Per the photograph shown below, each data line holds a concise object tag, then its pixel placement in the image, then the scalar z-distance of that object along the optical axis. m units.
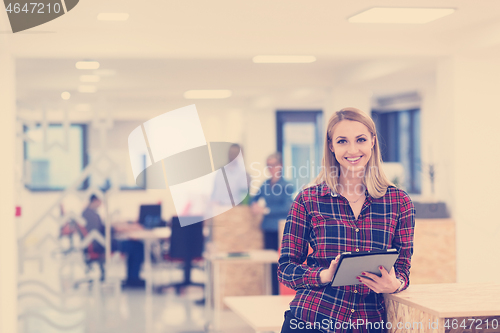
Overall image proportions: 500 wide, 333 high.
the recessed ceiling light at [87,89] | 7.24
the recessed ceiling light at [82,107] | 8.87
